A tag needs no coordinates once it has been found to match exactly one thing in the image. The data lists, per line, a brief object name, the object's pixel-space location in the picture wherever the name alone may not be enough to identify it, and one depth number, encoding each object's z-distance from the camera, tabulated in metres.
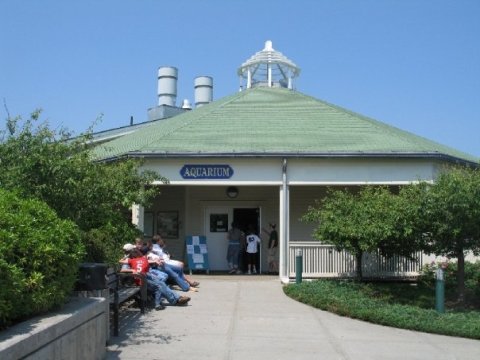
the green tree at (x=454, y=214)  12.00
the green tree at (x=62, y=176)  7.63
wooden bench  9.76
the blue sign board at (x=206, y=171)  16.69
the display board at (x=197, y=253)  18.73
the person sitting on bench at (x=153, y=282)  11.13
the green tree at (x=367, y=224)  13.26
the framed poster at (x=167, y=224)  20.41
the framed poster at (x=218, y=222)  20.17
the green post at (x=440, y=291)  11.38
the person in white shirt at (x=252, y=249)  18.95
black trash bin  7.61
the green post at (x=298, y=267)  15.05
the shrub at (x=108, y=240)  9.51
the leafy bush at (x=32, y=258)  5.33
